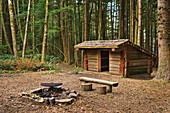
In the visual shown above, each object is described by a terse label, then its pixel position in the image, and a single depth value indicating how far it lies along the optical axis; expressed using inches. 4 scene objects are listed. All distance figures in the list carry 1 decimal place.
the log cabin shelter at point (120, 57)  423.5
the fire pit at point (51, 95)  177.2
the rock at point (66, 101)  176.9
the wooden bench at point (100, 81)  240.3
